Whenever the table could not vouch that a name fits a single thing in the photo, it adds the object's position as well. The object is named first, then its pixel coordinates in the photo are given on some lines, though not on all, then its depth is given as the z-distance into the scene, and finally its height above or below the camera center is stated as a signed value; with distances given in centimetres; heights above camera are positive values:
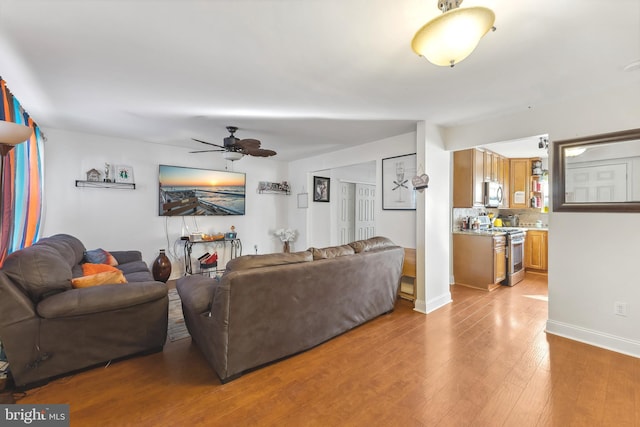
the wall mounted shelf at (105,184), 401 +44
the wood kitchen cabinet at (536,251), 521 -71
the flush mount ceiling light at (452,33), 119 +86
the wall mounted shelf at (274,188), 580 +57
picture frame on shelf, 429 +62
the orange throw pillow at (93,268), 284 -61
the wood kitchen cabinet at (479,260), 427 -75
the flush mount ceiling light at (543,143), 384 +106
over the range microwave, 481 +38
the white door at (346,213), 611 +2
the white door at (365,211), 645 +8
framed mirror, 241 +40
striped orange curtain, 232 +25
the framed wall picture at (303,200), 575 +29
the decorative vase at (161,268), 426 -87
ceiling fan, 347 +86
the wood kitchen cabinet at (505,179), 543 +73
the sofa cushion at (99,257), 336 -57
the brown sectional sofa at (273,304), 195 -74
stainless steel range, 457 -71
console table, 480 -65
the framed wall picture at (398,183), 379 +46
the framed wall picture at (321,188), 579 +55
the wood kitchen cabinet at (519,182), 550 +67
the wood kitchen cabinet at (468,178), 452 +63
